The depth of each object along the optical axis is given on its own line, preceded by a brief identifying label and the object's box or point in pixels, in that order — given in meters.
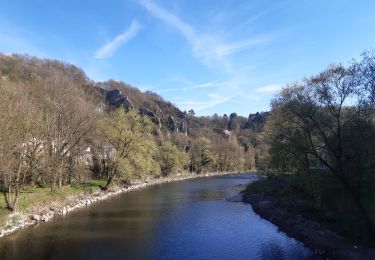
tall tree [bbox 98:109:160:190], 72.94
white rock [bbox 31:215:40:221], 40.97
